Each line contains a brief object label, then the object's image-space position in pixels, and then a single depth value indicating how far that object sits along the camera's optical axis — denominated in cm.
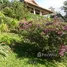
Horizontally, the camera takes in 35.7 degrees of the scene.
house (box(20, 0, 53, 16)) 1720
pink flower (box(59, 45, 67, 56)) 492
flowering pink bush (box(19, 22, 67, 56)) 501
